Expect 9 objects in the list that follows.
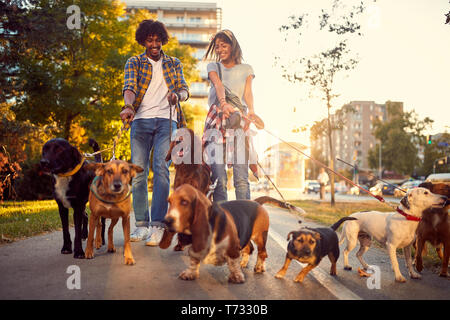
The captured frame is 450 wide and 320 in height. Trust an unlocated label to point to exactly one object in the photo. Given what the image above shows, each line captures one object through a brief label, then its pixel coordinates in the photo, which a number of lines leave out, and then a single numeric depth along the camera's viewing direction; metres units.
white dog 3.99
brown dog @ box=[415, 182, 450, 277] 4.14
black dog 4.38
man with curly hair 5.68
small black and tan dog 3.67
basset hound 3.14
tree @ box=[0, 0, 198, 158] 16.61
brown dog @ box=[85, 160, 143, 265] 4.14
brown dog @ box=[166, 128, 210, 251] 4.95
